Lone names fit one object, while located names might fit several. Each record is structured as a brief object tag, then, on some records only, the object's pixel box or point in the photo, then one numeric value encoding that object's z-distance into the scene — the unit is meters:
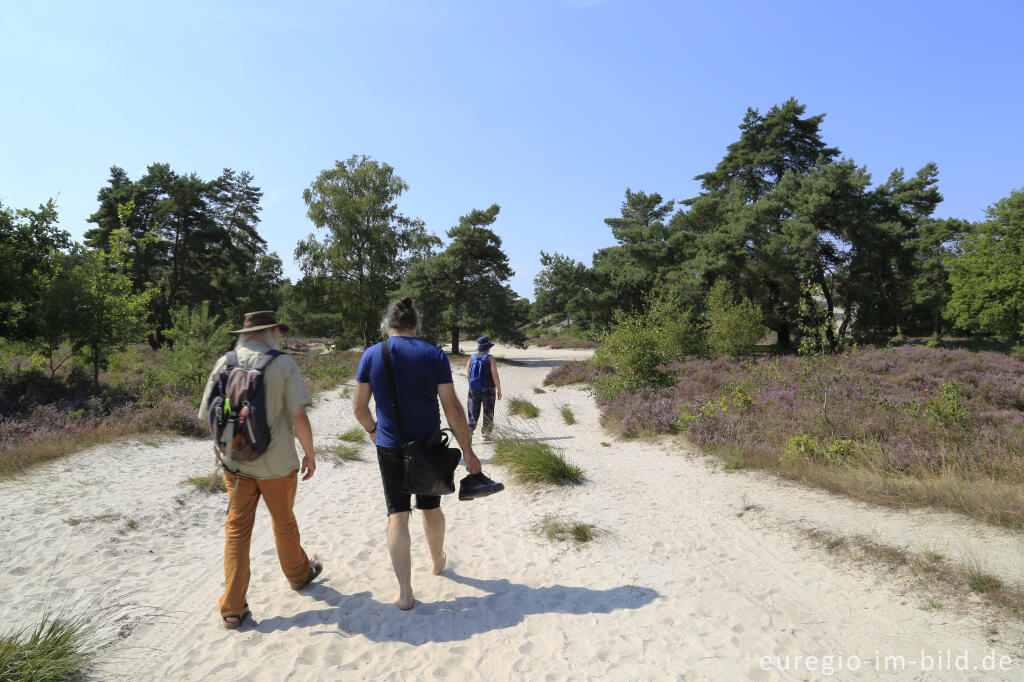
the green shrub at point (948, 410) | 7.20
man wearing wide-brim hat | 3.13
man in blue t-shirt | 3.26
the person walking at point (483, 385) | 8.98
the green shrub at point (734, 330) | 19.42
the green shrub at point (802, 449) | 6.59
